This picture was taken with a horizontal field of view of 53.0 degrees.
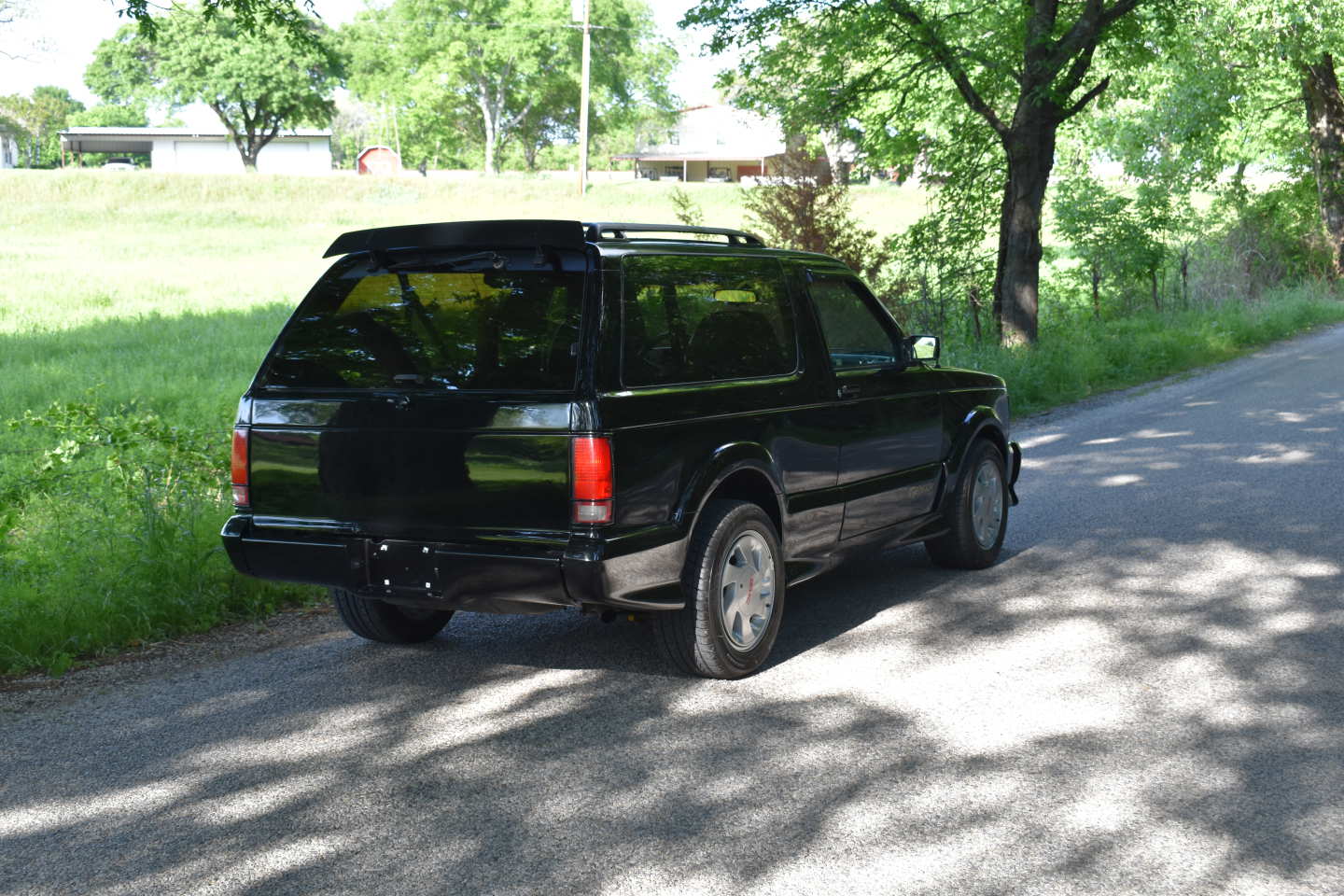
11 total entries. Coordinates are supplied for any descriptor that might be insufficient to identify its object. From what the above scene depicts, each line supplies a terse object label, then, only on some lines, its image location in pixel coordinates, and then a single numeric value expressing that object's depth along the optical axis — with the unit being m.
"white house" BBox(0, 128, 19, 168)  137.27
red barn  109.31
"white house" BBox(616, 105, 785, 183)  116.19
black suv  5.02
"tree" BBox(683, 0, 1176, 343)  18.28
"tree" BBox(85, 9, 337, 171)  86.69
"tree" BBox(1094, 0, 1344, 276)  25.92
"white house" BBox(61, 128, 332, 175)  106.75
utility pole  67.62
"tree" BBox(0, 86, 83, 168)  126.62
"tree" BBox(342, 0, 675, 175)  87.06
